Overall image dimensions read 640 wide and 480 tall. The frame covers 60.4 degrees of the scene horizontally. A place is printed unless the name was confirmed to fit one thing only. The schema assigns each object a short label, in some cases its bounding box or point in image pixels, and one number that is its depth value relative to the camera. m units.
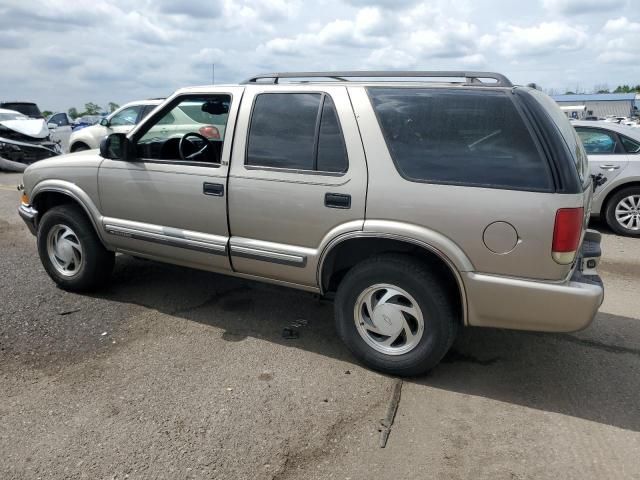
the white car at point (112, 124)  12.23
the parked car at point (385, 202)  3.12
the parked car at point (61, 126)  18.41
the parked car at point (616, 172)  7.77
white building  67.25
